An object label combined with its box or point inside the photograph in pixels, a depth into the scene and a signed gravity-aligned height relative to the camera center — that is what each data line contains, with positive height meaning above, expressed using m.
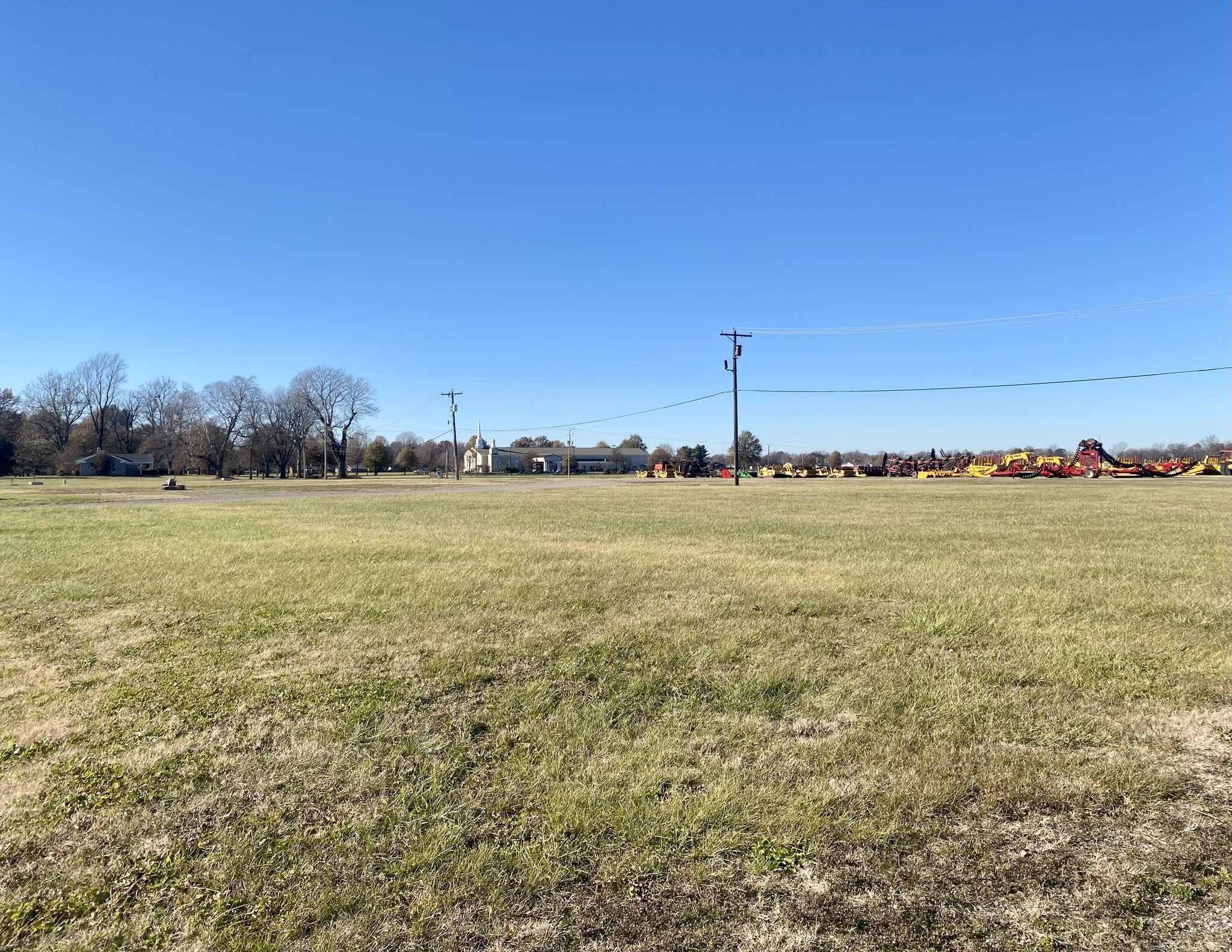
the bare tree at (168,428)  86.44 +6.87
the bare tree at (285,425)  80.56 +6.37
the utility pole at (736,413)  45.69 +4.38
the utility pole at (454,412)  68.81 +7.09
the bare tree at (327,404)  81.62 +9.20
